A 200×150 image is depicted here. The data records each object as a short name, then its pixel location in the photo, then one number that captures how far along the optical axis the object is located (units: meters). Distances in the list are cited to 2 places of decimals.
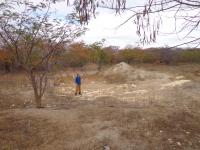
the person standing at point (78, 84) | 8.97
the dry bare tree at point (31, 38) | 5.53
